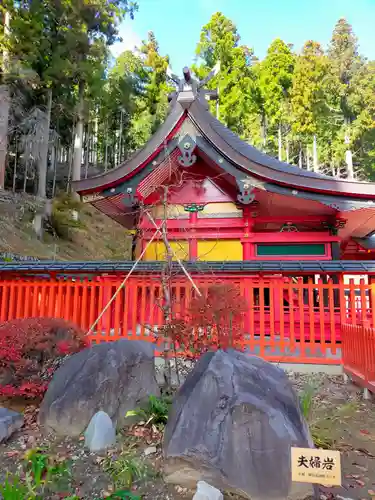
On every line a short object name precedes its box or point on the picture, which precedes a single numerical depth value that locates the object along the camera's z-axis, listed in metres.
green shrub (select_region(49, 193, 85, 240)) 23.06
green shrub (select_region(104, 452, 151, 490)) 2.81
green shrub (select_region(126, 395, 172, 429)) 3.73
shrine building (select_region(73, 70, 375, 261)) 8.13
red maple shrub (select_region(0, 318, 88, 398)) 4.21
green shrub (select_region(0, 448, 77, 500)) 2.45
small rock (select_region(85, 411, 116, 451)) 3.33
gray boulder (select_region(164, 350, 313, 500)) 2.48
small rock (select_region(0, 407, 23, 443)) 3.57
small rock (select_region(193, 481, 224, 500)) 2.36
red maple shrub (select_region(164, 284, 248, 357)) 4.35
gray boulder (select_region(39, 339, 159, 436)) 3.70
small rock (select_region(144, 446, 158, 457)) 3.25
